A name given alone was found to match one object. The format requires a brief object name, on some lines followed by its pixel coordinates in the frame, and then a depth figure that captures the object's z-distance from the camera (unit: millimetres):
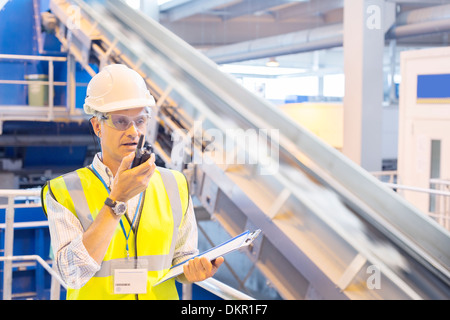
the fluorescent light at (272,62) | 12766
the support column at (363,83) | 6543
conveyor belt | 2256
